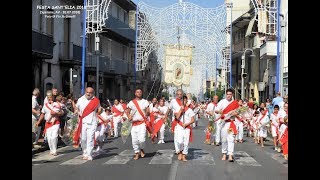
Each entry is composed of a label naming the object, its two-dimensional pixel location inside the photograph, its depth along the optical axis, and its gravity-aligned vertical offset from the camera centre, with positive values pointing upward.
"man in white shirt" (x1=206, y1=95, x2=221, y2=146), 15.19 -0.59
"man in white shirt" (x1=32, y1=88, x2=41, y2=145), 13.66 -0.48
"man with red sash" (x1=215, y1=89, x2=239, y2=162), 11.85 -0.61
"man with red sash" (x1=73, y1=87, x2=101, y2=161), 11.82 -0.59
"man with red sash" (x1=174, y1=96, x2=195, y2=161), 11.84 -0.83
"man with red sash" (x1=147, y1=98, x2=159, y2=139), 17.05 -0.54
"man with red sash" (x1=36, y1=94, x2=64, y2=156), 12.80 -0.71
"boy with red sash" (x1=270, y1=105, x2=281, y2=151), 14.35 -0.85
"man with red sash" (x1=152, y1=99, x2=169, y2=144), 15.80 -0.91
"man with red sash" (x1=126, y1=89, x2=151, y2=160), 12.17 -0.60
